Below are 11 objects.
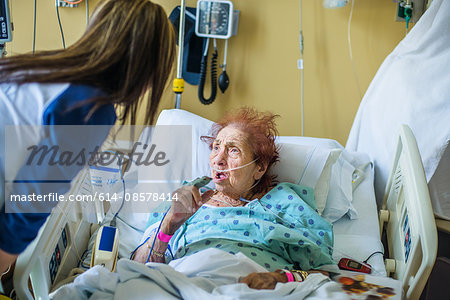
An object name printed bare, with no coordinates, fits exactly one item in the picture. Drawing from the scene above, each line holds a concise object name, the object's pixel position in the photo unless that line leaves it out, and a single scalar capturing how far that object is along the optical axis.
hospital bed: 1.25
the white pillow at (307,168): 1.94
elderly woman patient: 1.53
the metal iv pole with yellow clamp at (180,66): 2.11
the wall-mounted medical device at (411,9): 2.40
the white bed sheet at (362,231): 1.75
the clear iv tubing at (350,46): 2.52
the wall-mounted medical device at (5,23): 1.77
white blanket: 1.21
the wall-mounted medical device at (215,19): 2.39
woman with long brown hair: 0.99
